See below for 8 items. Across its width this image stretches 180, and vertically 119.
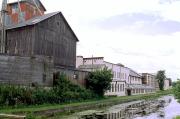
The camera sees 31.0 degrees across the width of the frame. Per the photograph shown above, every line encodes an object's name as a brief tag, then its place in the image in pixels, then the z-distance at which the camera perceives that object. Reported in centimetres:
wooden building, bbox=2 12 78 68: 4244
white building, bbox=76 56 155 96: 6463
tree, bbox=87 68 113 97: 4853
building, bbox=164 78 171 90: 14845
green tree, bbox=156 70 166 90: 11350
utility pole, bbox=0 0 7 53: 4162
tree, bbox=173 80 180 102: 3042
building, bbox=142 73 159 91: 11475
